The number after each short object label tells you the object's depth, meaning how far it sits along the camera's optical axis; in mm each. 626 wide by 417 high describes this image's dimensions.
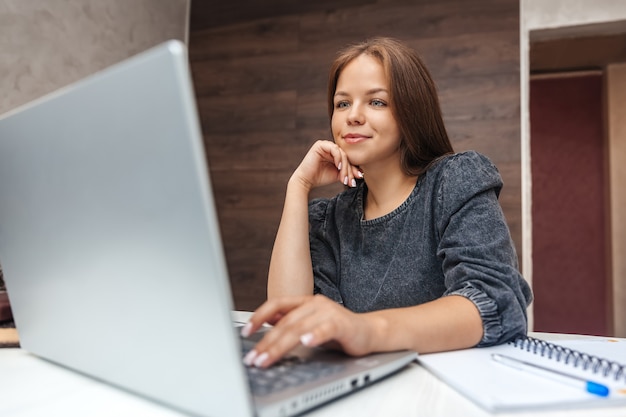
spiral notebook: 454
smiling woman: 776
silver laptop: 339
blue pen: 467
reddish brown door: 3965
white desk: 442
